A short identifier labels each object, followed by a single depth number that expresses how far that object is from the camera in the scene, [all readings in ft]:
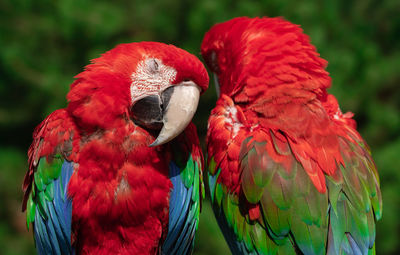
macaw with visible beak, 8.49
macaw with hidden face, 8.53
